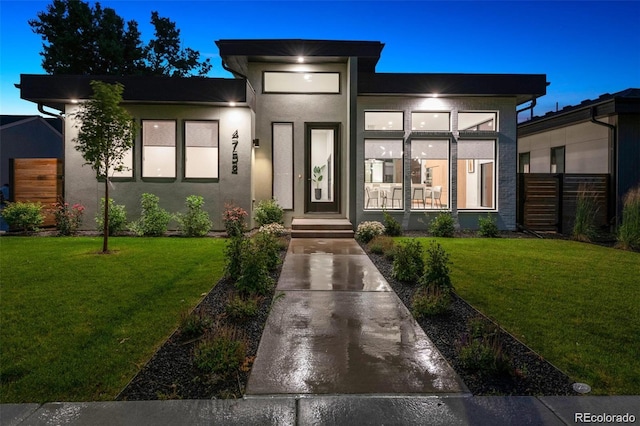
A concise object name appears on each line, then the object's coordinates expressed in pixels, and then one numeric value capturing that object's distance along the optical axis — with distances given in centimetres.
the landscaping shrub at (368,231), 983
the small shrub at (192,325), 366
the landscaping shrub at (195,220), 1041
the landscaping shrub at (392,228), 1102
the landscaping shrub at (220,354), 297
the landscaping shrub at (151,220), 1039
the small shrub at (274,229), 985
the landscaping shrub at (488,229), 1095
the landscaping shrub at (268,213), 1107
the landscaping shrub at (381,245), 803
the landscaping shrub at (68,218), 1042
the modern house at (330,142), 1116
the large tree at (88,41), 2584
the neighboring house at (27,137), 2309
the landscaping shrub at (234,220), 1005
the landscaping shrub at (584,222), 1058
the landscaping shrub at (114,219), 1047
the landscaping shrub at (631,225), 940
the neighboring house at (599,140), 1195
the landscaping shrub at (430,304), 430
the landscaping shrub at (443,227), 1098
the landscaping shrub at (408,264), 585
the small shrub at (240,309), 418
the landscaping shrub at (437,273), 492
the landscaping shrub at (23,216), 1047
